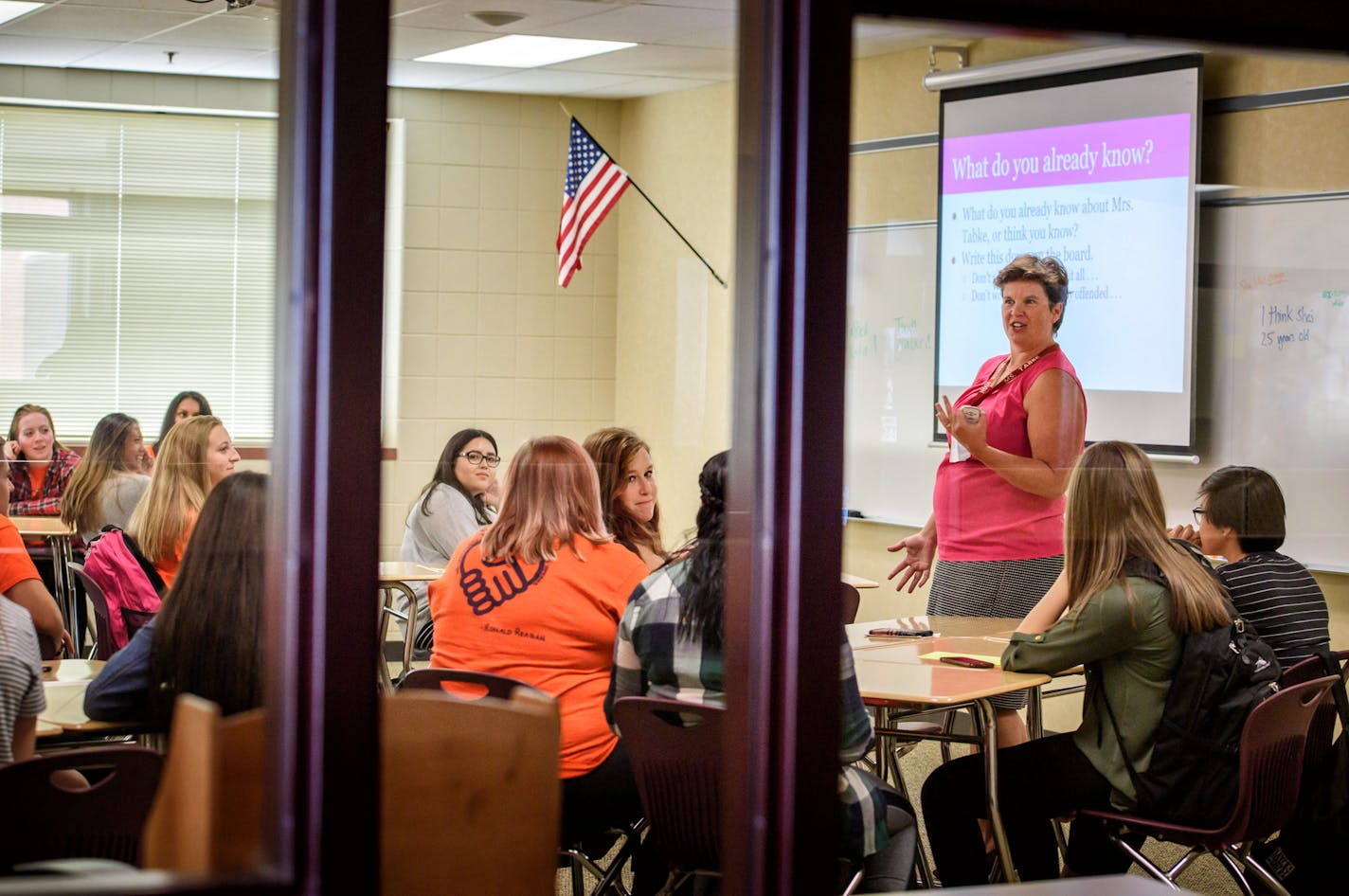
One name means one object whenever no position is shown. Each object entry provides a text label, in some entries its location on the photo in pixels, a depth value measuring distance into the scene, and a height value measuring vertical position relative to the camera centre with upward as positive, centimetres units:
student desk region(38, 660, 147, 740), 464 -56
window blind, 442 +20
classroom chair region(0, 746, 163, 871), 375 -59
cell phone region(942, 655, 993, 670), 650 -62
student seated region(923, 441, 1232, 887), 611 -61
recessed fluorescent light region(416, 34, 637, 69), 551 +66
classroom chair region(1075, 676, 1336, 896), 584 -83
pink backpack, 533 -39
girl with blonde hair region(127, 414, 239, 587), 449 -19
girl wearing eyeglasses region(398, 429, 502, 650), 626 -28
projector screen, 679 +43
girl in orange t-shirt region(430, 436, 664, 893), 596 -51
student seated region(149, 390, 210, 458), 448 -5
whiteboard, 798 +12
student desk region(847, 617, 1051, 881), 579 -62
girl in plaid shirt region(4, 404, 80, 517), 537 -18
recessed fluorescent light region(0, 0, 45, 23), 499 +65
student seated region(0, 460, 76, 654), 529 -39
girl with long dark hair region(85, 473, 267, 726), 326 -34
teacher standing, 687 -16
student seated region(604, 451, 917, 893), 535 -54
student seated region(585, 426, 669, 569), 663 -25
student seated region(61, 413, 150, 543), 529 -20
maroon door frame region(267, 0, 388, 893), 295 -4
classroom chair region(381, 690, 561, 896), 367 -57
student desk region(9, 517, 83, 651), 543 -34
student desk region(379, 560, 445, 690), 557 -42
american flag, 626 +42
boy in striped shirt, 684 -48
